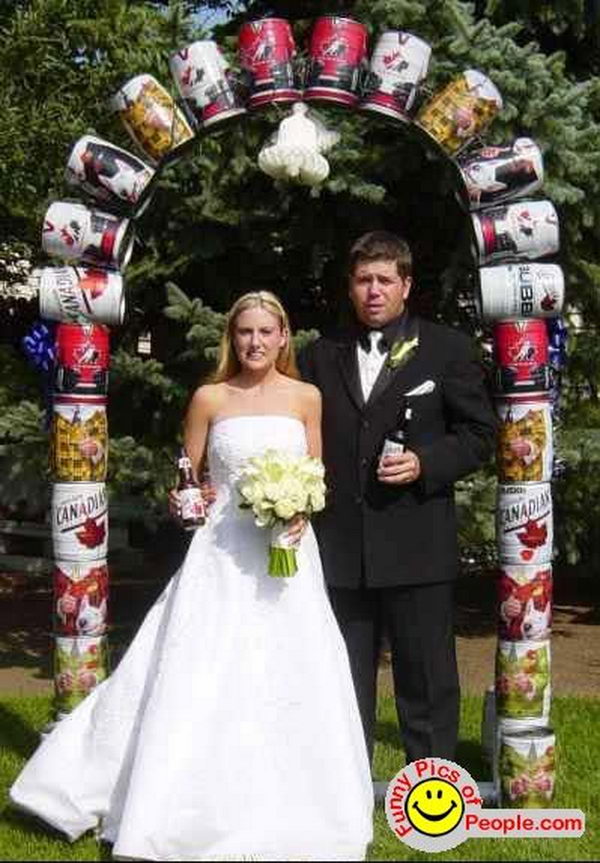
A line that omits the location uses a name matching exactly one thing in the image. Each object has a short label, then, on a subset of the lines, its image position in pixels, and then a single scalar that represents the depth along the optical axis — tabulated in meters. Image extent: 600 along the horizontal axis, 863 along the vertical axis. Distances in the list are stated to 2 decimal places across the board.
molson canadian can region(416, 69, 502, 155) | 4.85
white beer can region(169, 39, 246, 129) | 4.89
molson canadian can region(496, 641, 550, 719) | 4.86
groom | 4.49
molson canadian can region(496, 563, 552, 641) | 4.87
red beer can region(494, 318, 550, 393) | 4.80
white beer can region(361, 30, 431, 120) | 4.86
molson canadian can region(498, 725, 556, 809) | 4.80
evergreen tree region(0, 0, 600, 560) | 6.48
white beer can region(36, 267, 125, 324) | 4.95
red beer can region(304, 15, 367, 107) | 4.90
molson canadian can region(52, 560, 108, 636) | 5.07
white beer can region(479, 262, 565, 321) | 4.75
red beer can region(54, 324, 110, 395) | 5.00
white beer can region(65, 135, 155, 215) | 4.91
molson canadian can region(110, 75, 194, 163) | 4.93
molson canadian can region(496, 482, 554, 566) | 4.86
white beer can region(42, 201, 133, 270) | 4.95
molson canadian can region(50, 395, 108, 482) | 5.03
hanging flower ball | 4.74
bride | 3.99
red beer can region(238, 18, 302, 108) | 4.91
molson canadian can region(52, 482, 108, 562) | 5.03
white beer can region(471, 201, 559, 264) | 4.78
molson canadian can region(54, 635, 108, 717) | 5.07
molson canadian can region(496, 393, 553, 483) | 4.84
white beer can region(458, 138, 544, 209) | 4.82
